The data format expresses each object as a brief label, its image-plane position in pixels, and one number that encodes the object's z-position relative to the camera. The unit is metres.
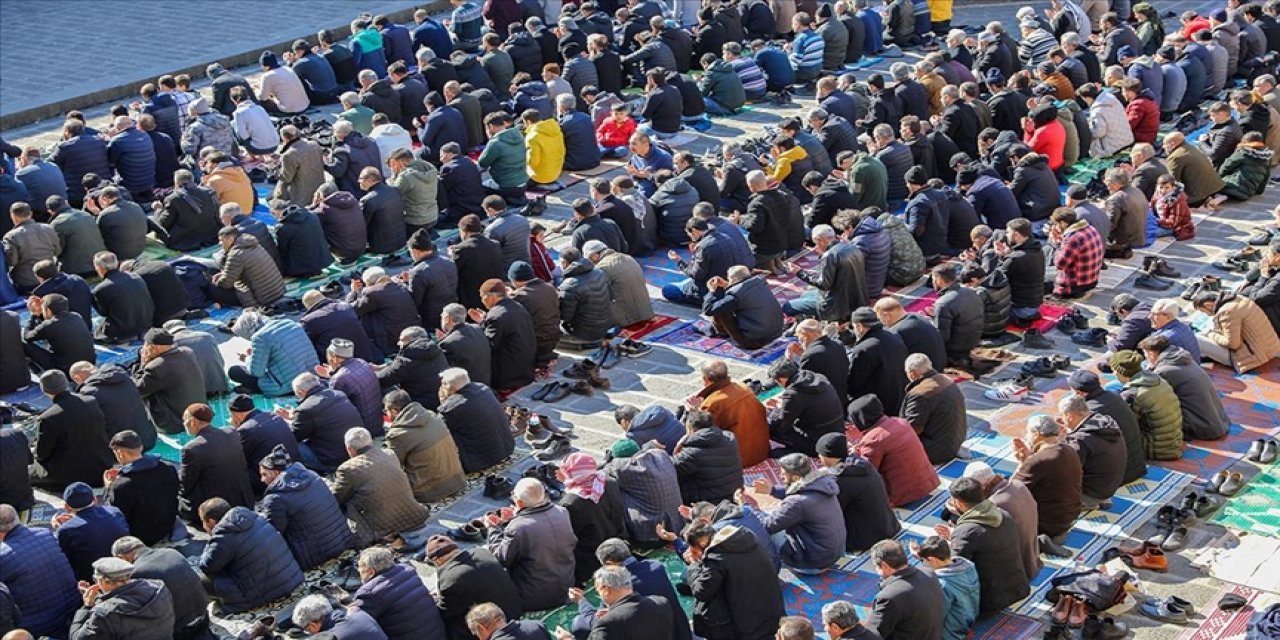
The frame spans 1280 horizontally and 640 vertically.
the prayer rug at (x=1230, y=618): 14.29
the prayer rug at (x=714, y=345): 19.80
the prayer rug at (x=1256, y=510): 15.91
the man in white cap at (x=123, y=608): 13.40
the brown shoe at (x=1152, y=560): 15.20
